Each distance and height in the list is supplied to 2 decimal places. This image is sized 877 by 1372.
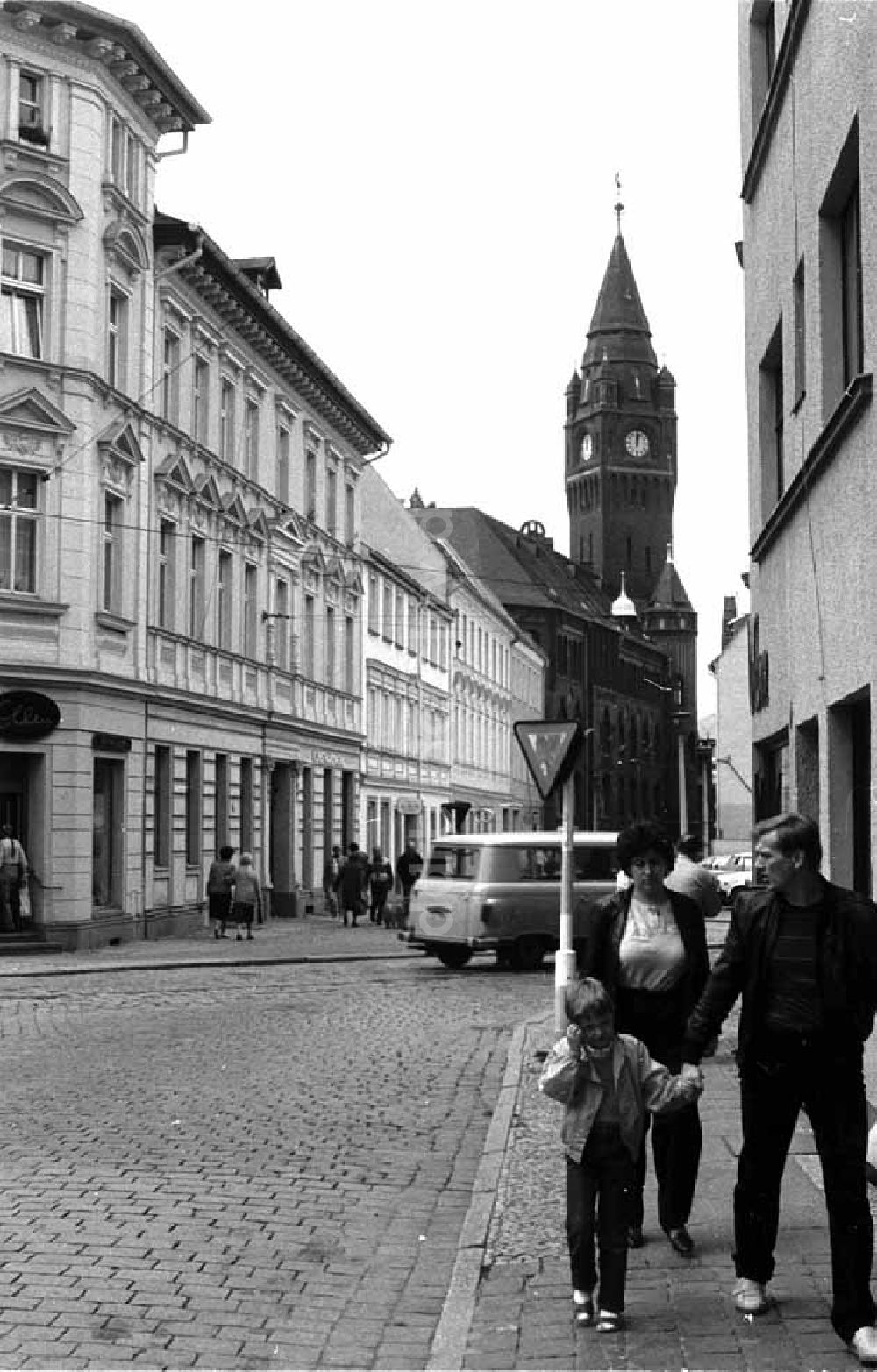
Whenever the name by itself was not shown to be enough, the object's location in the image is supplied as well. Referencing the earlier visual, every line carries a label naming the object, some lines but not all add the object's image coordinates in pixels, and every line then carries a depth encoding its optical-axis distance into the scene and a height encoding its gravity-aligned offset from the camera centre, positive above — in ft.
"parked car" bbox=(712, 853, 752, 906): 156.04 -2.98
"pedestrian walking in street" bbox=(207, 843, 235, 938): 101.30 -2.75
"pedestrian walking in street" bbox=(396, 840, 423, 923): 120.37 -1.95
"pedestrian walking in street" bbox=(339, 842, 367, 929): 120.96 -3.04
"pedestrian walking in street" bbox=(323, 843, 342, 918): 135.54 -3.07
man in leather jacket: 18.69 -2.11
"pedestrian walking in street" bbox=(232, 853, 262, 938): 102.94 -3.26
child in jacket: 19.75 -3.13
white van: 78.33 -2.40
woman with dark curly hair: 22.98 -1.69
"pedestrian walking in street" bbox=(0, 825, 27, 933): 85.56 -1.85
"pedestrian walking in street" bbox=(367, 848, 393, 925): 127.13 -3.32
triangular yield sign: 49.01 +2.59
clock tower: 504.84 +113.93
